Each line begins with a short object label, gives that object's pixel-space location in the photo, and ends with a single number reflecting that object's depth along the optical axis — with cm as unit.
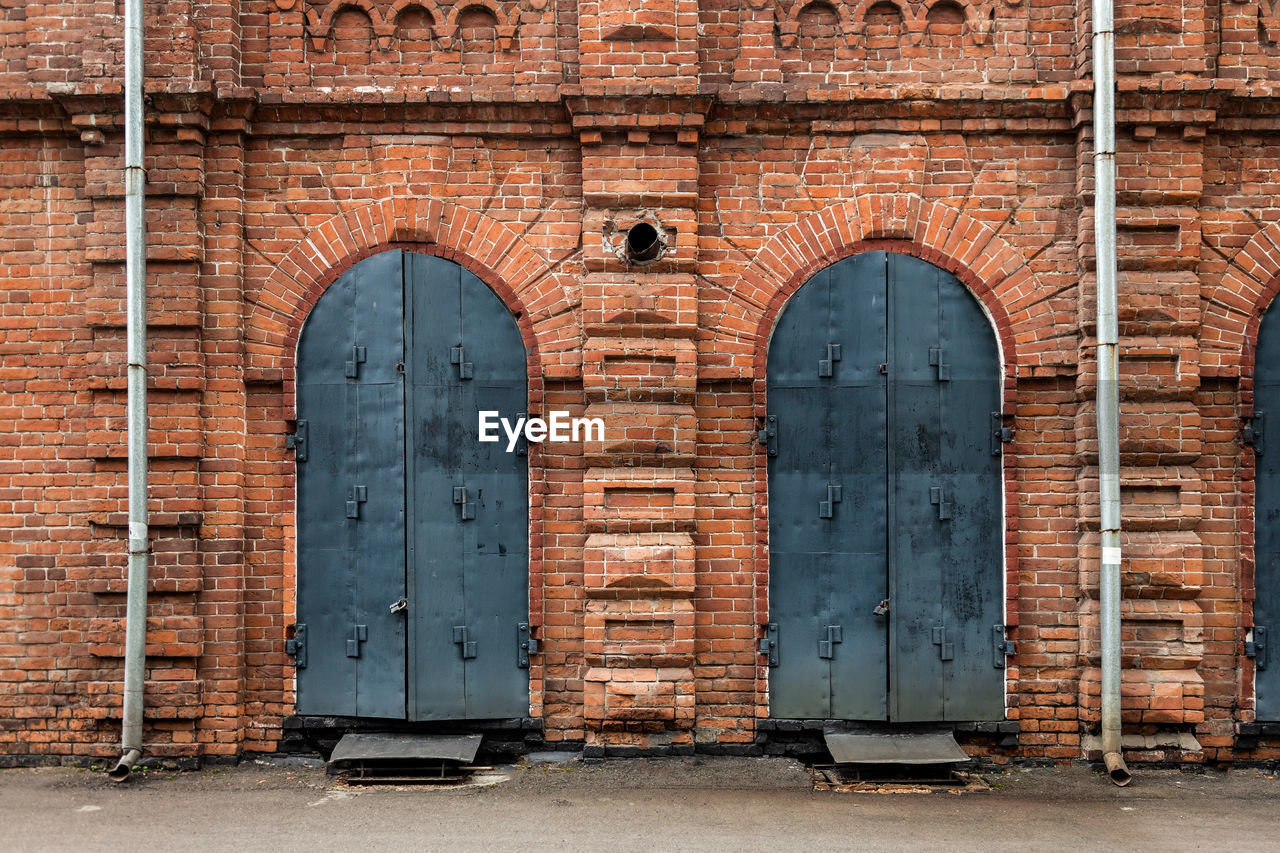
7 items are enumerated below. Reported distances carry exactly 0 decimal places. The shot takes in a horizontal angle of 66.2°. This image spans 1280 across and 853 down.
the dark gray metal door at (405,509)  638
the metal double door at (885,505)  638
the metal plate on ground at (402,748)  602
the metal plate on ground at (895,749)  598
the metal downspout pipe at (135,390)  607
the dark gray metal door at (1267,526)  637
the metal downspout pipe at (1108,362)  609
